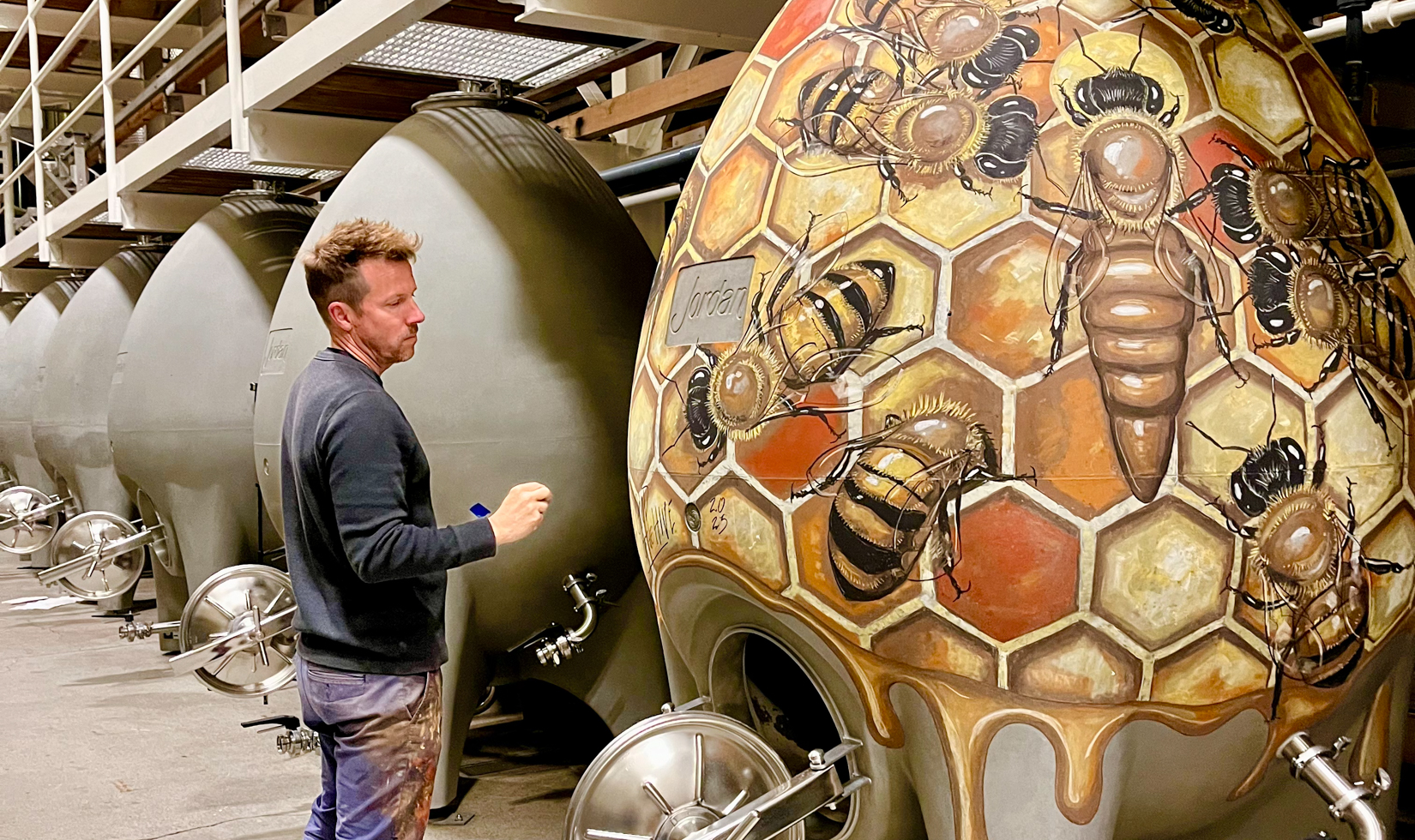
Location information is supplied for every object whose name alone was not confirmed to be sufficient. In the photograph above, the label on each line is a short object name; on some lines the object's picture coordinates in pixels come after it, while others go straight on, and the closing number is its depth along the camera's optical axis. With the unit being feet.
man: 7.77
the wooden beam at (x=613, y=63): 14.38
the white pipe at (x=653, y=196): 16.62
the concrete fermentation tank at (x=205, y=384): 19.24
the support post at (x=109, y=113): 22.93
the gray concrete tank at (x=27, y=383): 32.01
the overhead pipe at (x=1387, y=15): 9.09
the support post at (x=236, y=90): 16.65
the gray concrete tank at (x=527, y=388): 12.19
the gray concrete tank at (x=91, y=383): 25.45
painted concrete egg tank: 6.88
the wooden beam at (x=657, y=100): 15.58
